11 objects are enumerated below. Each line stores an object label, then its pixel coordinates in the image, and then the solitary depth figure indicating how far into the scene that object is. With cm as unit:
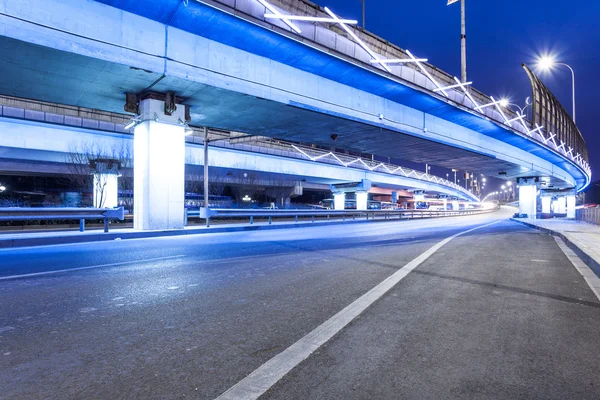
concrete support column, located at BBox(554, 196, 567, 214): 7975
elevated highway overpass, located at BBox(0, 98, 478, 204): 2117
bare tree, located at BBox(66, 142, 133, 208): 2539
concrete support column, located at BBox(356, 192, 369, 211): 4641
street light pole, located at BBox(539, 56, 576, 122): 3023
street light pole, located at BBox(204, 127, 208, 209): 2186
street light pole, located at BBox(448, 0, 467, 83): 2714
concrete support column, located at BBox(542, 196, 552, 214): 7356
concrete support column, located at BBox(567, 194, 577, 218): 7056
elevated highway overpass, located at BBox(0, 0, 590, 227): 1030
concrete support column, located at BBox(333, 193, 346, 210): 5081
